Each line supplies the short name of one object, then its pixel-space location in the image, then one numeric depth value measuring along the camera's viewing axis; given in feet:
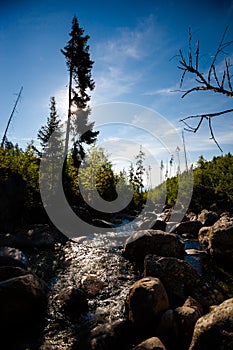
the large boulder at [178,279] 15.34
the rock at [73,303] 14.61
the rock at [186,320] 11.44
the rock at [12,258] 18.69
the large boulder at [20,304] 13.01
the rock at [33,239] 28.02
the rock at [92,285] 17.57
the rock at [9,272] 15.69
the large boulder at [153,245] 24.40
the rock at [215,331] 9.12
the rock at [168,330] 11.61
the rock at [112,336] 11.46
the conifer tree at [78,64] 65.36
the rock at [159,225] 40.71
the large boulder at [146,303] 12.84
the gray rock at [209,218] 41.19
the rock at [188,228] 38.93
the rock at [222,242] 23.65
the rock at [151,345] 10.21
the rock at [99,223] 46.85
